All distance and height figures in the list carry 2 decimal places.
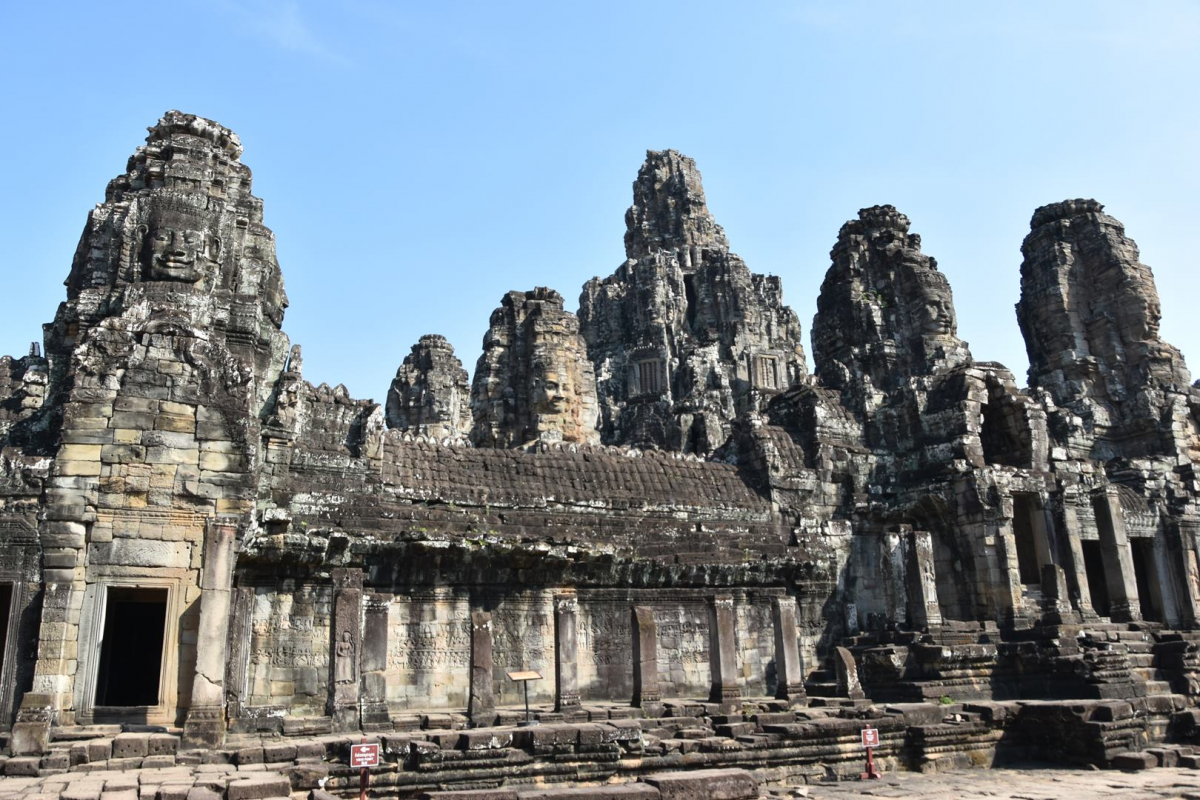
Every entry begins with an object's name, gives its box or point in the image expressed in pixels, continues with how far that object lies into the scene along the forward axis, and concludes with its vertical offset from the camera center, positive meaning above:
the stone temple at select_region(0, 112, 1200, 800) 10.83 +1.20
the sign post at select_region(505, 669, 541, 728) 12.13 -0.29
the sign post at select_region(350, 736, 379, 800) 9.46 -0.94
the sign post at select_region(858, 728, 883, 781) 11.84 -1.27
